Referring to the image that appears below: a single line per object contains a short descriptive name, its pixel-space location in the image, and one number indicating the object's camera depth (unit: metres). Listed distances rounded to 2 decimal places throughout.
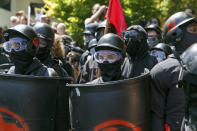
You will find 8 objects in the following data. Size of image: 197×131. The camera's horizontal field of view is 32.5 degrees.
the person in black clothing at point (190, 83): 2.53
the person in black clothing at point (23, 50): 4.02
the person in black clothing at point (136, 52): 5.24
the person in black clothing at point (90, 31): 9.16
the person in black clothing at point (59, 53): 6.27
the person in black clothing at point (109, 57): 3.82
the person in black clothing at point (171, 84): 3.41
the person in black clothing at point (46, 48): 5.42
